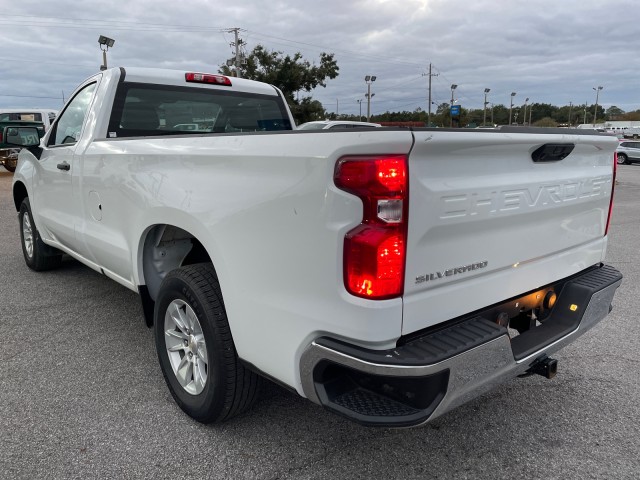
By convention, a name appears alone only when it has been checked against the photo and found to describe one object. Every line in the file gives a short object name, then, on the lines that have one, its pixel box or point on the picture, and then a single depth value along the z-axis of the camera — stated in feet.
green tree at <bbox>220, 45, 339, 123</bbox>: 126.62
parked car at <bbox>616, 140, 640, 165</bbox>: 106.42
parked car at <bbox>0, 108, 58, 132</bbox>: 72.54
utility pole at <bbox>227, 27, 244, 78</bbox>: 126.23
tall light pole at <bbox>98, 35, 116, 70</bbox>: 83.76
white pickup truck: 6.09
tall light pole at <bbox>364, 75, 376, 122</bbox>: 170.78
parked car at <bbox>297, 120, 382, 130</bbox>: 49.08
